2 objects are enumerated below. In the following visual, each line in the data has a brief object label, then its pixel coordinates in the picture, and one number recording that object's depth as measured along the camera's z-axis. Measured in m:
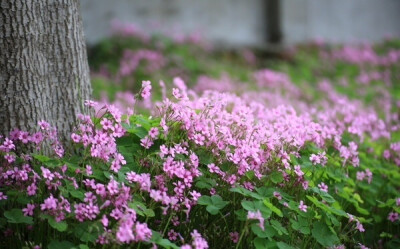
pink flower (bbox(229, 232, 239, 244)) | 6.29
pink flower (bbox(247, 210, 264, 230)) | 5.48
